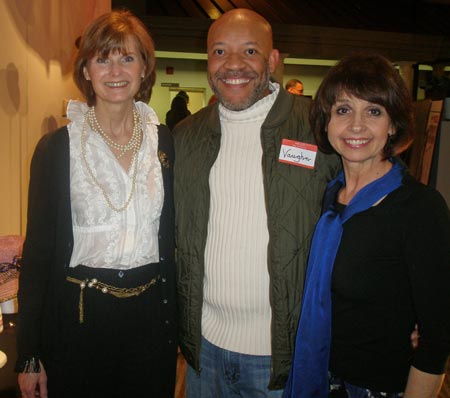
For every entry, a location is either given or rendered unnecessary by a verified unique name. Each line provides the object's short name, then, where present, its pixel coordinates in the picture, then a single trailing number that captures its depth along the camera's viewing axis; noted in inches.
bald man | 66.8
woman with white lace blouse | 59.3
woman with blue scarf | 48.0
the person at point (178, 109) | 237.3
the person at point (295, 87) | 257.8
